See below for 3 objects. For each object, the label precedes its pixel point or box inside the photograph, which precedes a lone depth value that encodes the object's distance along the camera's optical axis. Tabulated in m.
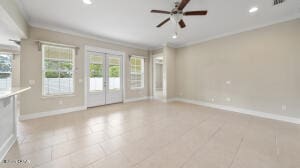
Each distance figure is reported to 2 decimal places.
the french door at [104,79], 5.03
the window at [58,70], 3.98
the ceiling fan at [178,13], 2.36
